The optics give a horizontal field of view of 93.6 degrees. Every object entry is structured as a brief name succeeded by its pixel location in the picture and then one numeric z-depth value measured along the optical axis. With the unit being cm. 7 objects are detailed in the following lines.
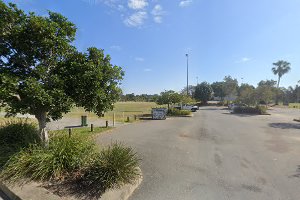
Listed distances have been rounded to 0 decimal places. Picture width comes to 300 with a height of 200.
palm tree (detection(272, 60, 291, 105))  4678
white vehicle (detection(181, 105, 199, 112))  2399
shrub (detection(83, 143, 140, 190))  311
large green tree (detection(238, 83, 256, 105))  2524
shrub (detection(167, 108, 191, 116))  1813
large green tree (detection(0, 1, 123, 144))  353
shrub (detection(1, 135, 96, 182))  330
